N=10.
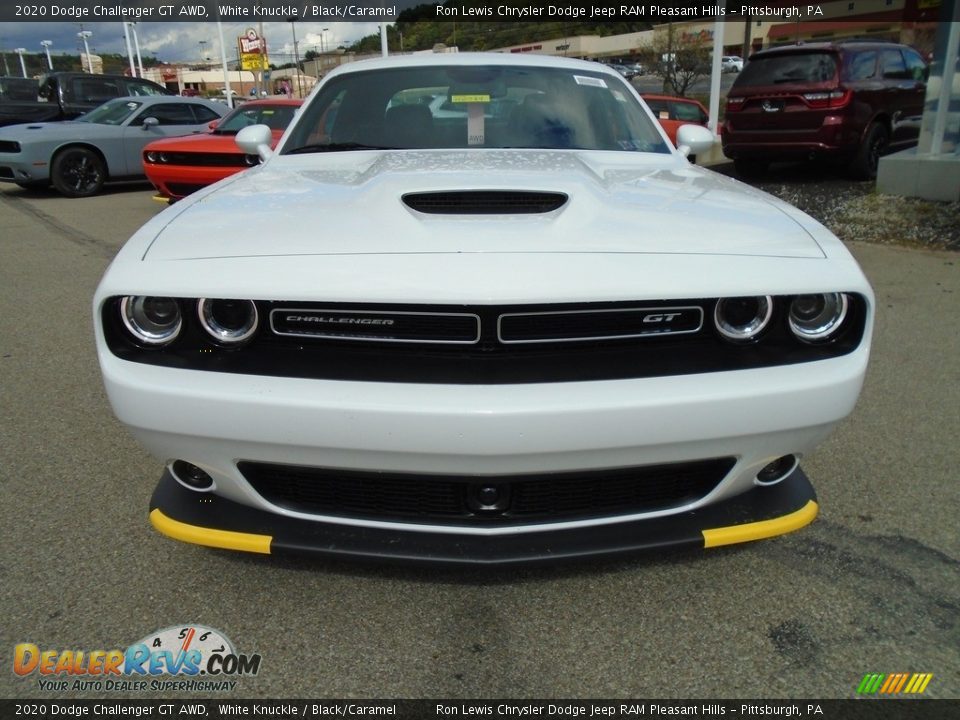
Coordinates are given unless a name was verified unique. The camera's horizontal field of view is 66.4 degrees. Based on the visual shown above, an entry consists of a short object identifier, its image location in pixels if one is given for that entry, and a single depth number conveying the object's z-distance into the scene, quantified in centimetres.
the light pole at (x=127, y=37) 3972
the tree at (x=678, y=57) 2786
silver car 1034
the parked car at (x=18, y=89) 1530
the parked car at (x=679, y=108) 1182
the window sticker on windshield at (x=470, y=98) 307
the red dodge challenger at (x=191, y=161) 803
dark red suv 847
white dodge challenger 159
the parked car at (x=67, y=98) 1338
